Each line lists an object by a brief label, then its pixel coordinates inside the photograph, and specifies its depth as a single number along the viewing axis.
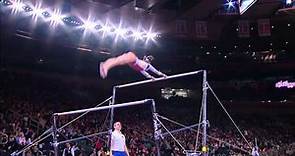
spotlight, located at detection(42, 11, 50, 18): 16.59
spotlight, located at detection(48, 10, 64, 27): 16.58
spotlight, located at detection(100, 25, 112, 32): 18.90
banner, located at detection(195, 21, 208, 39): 21.89
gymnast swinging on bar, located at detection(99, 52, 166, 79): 9.03
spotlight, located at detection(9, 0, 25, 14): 15.35
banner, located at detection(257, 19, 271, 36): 22.23
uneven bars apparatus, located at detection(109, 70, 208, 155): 8.21
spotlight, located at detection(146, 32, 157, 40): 21.01
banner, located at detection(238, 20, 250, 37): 22.41
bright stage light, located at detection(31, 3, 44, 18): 15.95
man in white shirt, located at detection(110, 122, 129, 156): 9.05
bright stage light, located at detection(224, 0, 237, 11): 19.89
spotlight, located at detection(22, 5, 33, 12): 15.88
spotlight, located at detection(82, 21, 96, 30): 18.17
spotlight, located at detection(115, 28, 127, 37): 19.61
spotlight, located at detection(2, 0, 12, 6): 15.17
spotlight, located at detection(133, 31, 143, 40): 20.36
